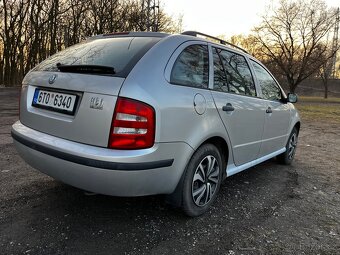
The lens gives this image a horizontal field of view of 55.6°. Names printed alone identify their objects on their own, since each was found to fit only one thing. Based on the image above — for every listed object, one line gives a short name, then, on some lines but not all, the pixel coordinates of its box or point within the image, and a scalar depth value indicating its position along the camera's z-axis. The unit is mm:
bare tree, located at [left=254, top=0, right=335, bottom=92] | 33469
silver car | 2512
